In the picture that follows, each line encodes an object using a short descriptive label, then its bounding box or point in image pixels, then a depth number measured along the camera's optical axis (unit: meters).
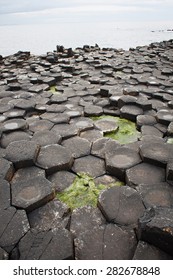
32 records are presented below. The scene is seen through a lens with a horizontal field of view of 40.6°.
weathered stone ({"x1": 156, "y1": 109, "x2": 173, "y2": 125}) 3.33
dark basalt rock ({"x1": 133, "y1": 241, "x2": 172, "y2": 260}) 1.53
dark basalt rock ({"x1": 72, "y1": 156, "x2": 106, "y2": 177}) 2.42
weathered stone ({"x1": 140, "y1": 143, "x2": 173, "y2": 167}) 2.40
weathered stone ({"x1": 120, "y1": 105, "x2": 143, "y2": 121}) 3.58
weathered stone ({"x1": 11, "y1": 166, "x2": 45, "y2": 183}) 2.27
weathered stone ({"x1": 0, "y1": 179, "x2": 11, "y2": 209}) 1.93
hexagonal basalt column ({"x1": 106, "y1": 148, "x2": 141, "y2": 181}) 2.35
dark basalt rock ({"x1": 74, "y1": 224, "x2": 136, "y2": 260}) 1.59
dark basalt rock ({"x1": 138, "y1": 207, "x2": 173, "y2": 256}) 1.53
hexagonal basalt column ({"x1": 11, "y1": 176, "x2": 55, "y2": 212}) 1.94
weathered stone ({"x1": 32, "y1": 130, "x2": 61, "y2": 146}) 2.85
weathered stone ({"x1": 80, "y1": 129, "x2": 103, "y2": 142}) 3.02
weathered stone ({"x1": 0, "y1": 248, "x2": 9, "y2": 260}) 1.56
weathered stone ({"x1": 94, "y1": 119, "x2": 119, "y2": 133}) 3.26
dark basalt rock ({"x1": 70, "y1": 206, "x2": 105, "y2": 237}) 1.79
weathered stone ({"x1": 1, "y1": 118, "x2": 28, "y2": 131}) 3.16
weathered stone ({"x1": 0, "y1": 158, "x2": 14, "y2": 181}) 2.23
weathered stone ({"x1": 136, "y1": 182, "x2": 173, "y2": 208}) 1.96
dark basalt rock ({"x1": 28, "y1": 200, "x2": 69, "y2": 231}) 1.82
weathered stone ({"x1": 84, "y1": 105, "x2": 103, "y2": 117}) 3.69
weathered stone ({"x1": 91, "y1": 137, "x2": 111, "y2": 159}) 2.65
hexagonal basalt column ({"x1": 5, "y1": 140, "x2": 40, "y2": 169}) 2.39
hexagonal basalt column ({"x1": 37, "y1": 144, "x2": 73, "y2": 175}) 2.39
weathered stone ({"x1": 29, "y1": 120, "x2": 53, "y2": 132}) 3.23
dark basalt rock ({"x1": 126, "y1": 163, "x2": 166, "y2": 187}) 2.21
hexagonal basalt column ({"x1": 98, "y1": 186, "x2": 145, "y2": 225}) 1.83
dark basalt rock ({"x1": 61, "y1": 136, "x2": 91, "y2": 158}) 2.68
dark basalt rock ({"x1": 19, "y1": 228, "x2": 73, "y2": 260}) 1.55
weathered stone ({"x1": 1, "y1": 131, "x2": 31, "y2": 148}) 2.90
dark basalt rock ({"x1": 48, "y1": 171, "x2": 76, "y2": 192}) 2.24
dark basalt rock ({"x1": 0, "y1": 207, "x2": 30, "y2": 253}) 1.65
